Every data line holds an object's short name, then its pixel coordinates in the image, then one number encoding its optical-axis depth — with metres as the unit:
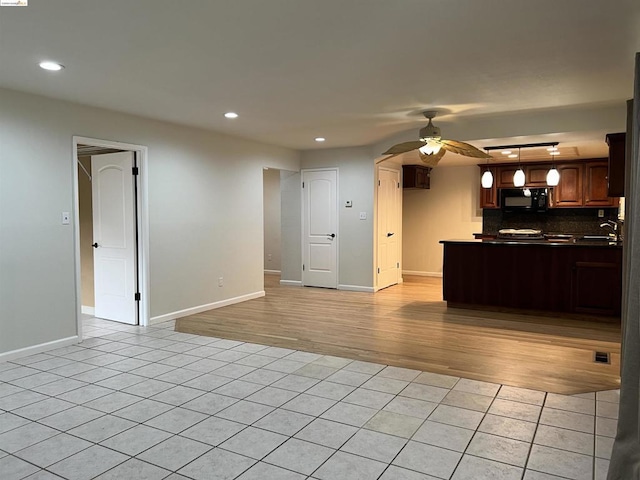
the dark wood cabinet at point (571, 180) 8.16
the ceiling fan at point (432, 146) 5.20
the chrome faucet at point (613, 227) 7.72
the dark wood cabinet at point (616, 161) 4.62
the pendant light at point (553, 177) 6.19
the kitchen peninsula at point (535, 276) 5.52
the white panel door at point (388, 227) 7.96
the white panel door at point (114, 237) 5.53
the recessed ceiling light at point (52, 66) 3.46
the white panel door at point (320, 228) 8.09
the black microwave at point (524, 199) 8.55
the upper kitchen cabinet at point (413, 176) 8.93
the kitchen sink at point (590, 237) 7.86
